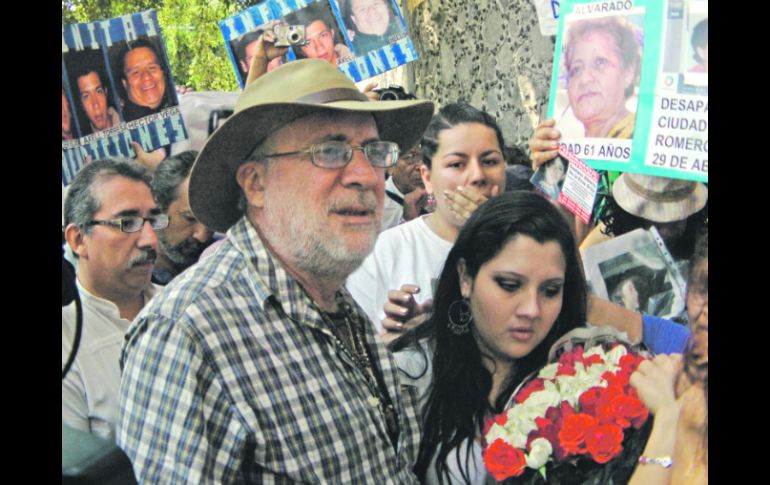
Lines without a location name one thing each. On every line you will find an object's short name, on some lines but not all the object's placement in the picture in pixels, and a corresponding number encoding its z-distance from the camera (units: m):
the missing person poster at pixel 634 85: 2.81
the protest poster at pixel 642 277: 2.89
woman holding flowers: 2.77
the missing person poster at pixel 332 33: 2.80
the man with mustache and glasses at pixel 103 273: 2.49
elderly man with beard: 1.96
